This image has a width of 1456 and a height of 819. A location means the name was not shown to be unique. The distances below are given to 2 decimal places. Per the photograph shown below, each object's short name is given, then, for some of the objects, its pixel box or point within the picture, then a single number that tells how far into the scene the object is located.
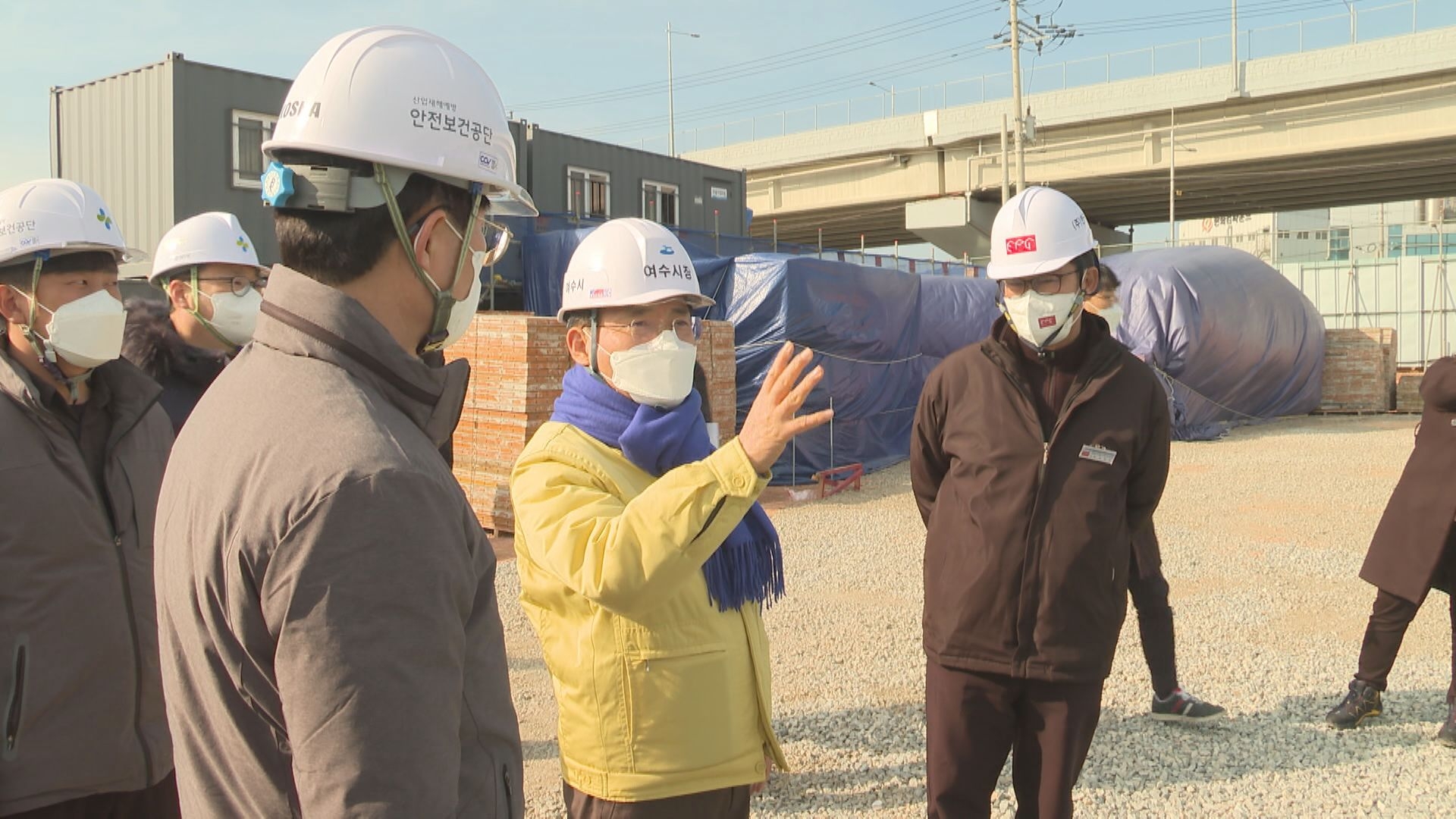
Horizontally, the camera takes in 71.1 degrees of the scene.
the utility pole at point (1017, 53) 32.66
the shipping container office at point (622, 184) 20.80
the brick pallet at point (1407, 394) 22.42
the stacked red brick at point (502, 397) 10.38
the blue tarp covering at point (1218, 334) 18.36
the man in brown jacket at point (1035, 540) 3.08
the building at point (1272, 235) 55.50
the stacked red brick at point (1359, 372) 22.36
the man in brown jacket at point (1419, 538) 4.79
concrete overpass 30.73
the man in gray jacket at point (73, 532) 2.42
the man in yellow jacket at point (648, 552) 2.08
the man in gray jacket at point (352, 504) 1.12
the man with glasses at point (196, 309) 4.00
